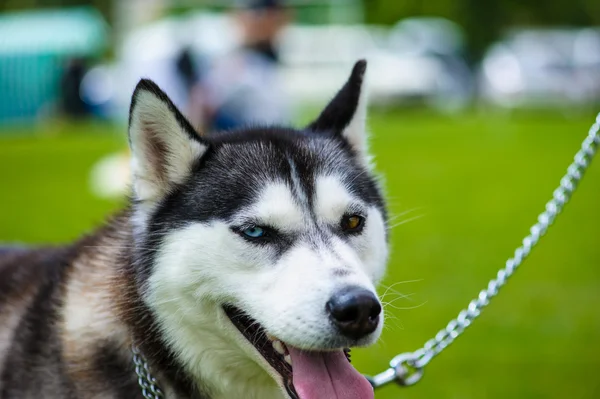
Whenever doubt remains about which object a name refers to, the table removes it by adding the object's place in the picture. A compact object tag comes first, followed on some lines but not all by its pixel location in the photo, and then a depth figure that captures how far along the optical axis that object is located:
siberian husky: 2.77
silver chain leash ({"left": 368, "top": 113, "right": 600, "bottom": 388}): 3.49
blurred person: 6.58
